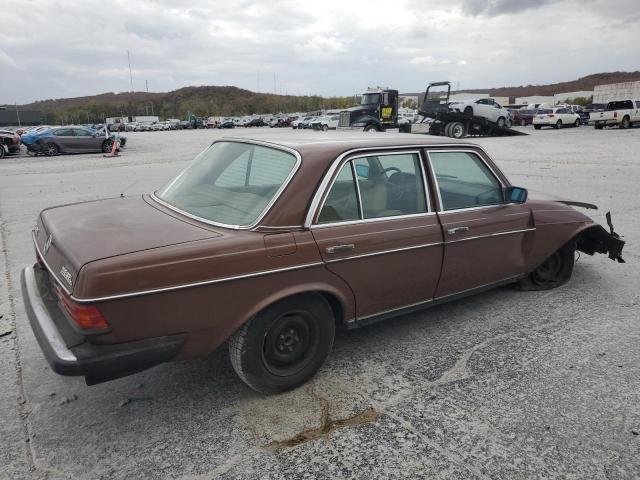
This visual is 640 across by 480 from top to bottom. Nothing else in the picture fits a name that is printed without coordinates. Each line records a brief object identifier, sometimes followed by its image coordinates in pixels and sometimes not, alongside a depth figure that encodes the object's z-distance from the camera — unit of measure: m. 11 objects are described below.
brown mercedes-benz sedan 2.46
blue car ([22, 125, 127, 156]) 22.44
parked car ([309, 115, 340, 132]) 42.72
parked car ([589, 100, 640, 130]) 30.17
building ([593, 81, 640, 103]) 57.78
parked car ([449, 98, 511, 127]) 27.53
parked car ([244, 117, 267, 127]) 71.94
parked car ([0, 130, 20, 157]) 22.58
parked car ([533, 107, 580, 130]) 34.12
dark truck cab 26.91
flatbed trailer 25.33
